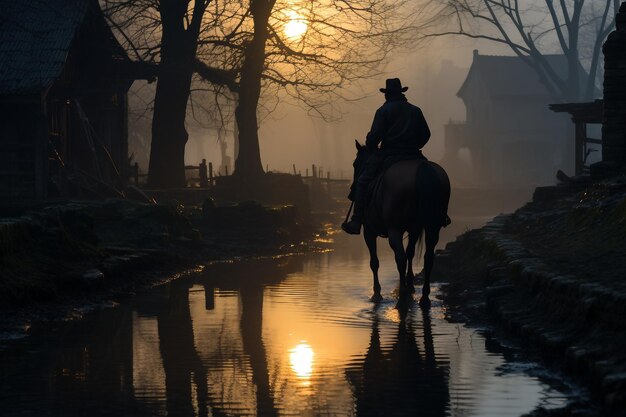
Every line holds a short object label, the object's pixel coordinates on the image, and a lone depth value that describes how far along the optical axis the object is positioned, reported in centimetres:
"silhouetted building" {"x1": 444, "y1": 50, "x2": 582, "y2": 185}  8681
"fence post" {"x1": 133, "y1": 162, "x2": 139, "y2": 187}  3945
